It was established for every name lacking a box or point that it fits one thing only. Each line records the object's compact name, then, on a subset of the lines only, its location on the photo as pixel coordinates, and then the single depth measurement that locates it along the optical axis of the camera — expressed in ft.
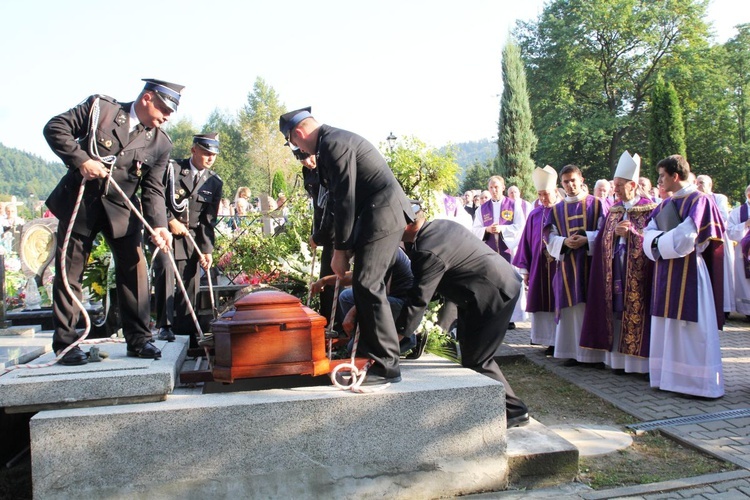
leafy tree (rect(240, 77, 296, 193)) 192.76
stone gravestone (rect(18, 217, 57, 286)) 28.53
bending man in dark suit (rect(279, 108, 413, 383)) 13.21
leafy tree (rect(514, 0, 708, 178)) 138.82
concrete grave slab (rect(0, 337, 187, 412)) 11.58
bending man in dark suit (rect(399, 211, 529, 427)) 14.14
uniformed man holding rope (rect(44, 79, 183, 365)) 13.21
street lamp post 24.49
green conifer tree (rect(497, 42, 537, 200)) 120.98
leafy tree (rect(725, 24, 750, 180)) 137.69
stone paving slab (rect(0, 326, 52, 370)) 15.37
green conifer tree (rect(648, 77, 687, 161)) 100.12
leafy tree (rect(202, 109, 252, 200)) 220.02
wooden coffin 12.82
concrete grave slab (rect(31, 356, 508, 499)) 11.28
